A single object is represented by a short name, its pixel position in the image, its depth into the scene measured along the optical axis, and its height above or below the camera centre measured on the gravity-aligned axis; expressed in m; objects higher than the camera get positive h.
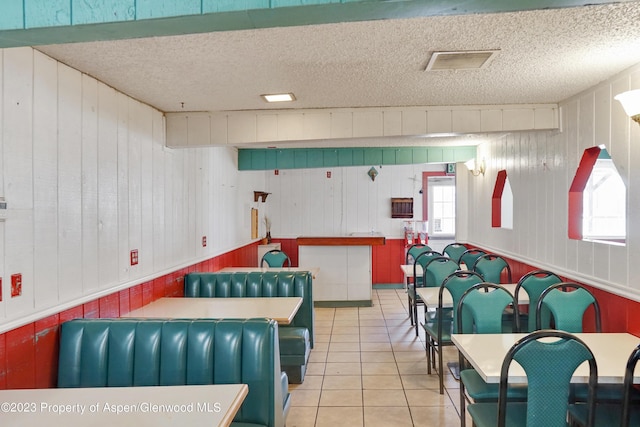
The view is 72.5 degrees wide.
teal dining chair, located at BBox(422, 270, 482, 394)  3.26 -0.91
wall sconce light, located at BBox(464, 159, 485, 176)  5.81 +0.61
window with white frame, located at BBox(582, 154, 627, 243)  5.14 +0.12
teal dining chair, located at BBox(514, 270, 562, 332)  3.22 -0.57
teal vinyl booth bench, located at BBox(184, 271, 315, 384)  3.93 -0.68
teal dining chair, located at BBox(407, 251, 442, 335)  4.73 -0.90
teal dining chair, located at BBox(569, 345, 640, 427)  1.85 -1.02
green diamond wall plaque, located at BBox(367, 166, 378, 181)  8.17 +0.72
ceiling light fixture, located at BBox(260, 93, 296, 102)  3.26 +0.87
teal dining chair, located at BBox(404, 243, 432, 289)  5.88 -0.52
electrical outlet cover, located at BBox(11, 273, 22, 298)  2.04 -0.34
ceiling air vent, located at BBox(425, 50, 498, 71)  2.45 +0.88
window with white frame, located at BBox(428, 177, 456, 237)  8.32 +0.05
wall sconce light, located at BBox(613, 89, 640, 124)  2.39 +0.59
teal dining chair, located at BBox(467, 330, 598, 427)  1.78 -0.65
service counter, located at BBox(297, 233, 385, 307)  6.38 -0.89
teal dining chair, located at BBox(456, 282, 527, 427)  2.70 -0.64
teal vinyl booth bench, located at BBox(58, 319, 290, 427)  2.13 -0.73
